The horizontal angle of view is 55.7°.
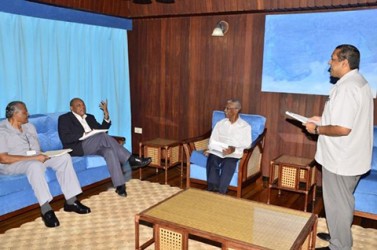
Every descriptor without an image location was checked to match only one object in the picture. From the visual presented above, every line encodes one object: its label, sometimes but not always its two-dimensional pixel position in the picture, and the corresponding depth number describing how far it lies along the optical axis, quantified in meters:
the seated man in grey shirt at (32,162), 3.41
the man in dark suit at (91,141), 4.23
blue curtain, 4.17
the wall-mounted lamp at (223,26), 4.92
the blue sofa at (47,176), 3.42
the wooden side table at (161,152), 4.80
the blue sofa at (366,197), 3.45
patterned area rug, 3.01
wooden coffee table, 2.41
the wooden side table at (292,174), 3.91
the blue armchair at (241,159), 4.07
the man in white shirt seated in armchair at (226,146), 4.03
